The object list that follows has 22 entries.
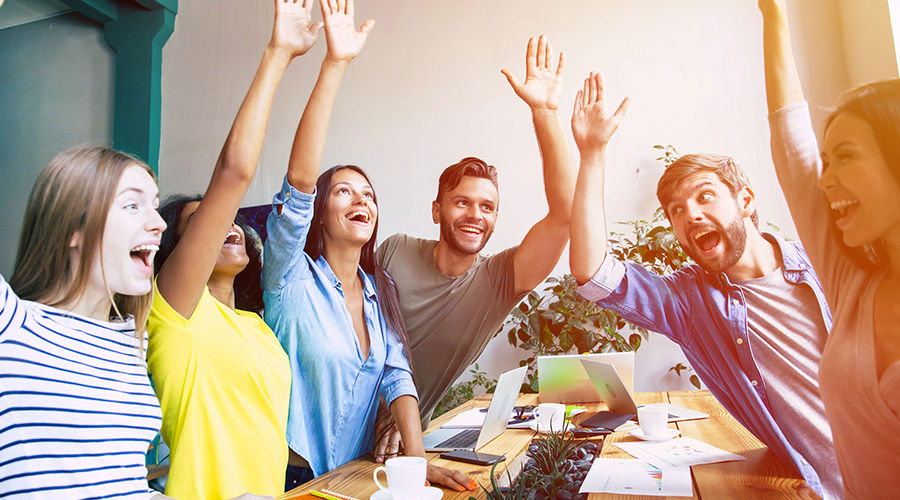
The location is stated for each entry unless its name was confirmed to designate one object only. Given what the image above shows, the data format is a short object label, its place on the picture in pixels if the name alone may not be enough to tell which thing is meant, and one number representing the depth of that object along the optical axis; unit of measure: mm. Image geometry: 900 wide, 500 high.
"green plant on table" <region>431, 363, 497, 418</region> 2105
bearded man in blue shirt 1219
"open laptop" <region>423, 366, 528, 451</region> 1541
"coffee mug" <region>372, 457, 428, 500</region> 1121
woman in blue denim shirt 1496
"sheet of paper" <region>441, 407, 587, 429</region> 1802
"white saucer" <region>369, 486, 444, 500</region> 1146
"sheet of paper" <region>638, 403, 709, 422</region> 1715
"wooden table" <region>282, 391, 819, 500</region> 1161
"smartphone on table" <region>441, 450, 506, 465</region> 1399
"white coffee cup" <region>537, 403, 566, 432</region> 1685
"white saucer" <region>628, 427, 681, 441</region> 1490
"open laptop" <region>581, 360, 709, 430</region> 1683
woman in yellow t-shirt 1232
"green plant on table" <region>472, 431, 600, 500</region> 1229
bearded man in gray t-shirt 1862
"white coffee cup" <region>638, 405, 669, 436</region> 1492
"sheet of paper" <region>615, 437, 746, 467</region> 1327
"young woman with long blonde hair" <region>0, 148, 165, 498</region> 936
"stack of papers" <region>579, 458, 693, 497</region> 1169
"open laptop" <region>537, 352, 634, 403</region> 1969
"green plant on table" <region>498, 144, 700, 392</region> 1894
